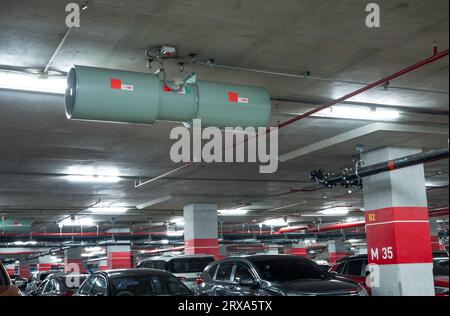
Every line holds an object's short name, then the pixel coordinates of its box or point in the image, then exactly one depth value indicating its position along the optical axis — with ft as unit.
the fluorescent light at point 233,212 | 93.09
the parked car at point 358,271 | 44.93
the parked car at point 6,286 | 21.92
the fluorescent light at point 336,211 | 96.58
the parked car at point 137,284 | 30.91
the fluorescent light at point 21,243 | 102.37
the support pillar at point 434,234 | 102.99
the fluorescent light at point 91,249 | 159.02
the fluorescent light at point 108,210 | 83.51
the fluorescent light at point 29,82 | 28.47
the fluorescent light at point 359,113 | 37.01
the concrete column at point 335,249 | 137.28
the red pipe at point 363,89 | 25.64
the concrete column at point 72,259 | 131.64
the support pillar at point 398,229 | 45.39
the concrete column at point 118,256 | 113.39
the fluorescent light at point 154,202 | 73.36
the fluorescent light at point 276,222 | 110.63
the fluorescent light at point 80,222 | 96.00
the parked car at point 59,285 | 47.62
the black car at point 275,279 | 30.17
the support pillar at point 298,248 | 138.62
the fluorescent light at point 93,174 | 53.67
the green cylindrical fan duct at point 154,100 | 22.44
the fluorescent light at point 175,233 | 111.34
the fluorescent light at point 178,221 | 103.96
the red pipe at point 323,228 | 94.38
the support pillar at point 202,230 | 80.43
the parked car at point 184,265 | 58.39
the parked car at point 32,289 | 54.79
